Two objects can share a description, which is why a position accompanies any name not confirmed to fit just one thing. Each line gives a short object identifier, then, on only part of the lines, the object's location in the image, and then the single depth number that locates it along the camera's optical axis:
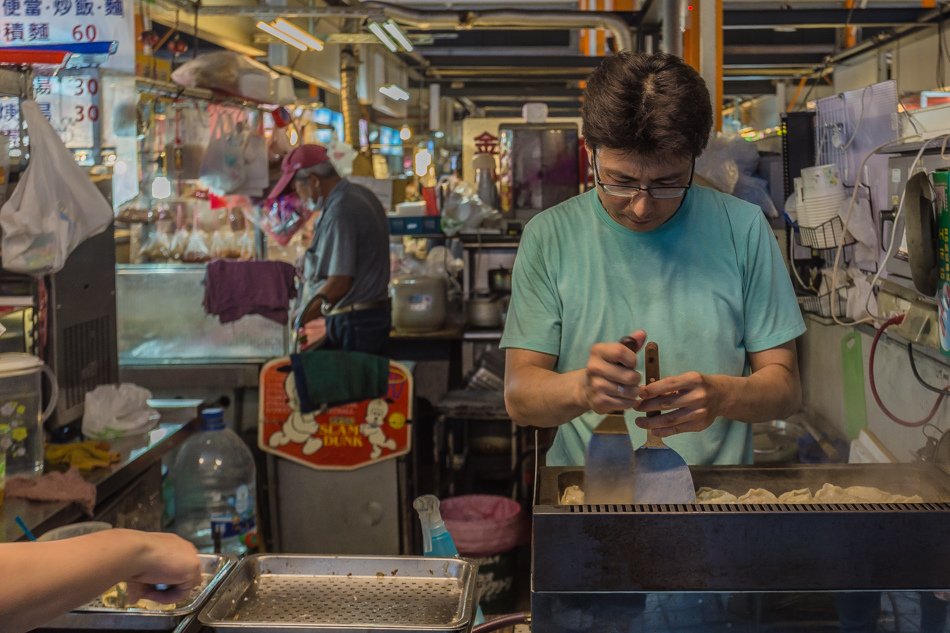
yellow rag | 3.08
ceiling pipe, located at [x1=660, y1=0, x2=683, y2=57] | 3.74
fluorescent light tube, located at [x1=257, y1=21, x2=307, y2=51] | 6.45
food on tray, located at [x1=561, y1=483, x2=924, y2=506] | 1.65
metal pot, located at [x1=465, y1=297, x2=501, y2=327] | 5.93
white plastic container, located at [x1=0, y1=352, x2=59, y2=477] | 2.84
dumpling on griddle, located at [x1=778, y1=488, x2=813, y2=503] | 1.65
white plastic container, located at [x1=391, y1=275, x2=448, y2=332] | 6.22
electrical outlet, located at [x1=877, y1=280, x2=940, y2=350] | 2.53
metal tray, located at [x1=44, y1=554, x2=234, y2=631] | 1.75
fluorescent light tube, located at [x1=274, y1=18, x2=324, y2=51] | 6.52
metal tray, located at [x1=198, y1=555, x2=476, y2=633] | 1.70
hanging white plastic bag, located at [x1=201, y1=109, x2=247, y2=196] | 5.67
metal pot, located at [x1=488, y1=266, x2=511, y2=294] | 6.12
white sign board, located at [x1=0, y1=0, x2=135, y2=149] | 4.04
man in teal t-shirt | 1.92
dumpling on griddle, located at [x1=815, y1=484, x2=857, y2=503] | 1.66
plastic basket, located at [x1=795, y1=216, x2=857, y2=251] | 3.26
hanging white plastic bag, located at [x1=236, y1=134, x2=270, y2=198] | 5.89
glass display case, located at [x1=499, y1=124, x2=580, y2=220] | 6.39
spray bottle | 2.08
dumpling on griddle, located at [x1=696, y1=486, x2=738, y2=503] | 1.68
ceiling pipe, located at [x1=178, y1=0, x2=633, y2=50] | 6.32
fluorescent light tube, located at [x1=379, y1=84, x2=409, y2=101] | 12.12
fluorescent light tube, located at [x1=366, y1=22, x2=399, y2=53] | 6.83
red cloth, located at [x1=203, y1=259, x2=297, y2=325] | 5.27
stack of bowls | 3.32
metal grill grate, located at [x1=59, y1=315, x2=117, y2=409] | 3.37
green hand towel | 4.55
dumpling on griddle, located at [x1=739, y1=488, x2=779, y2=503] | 1.65
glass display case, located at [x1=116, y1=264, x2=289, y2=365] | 5.36
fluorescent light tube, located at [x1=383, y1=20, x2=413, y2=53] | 6.79
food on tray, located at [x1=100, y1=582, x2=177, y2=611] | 2.01
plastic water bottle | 4.31
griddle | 1.39
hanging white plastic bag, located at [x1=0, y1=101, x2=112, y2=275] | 3.00
